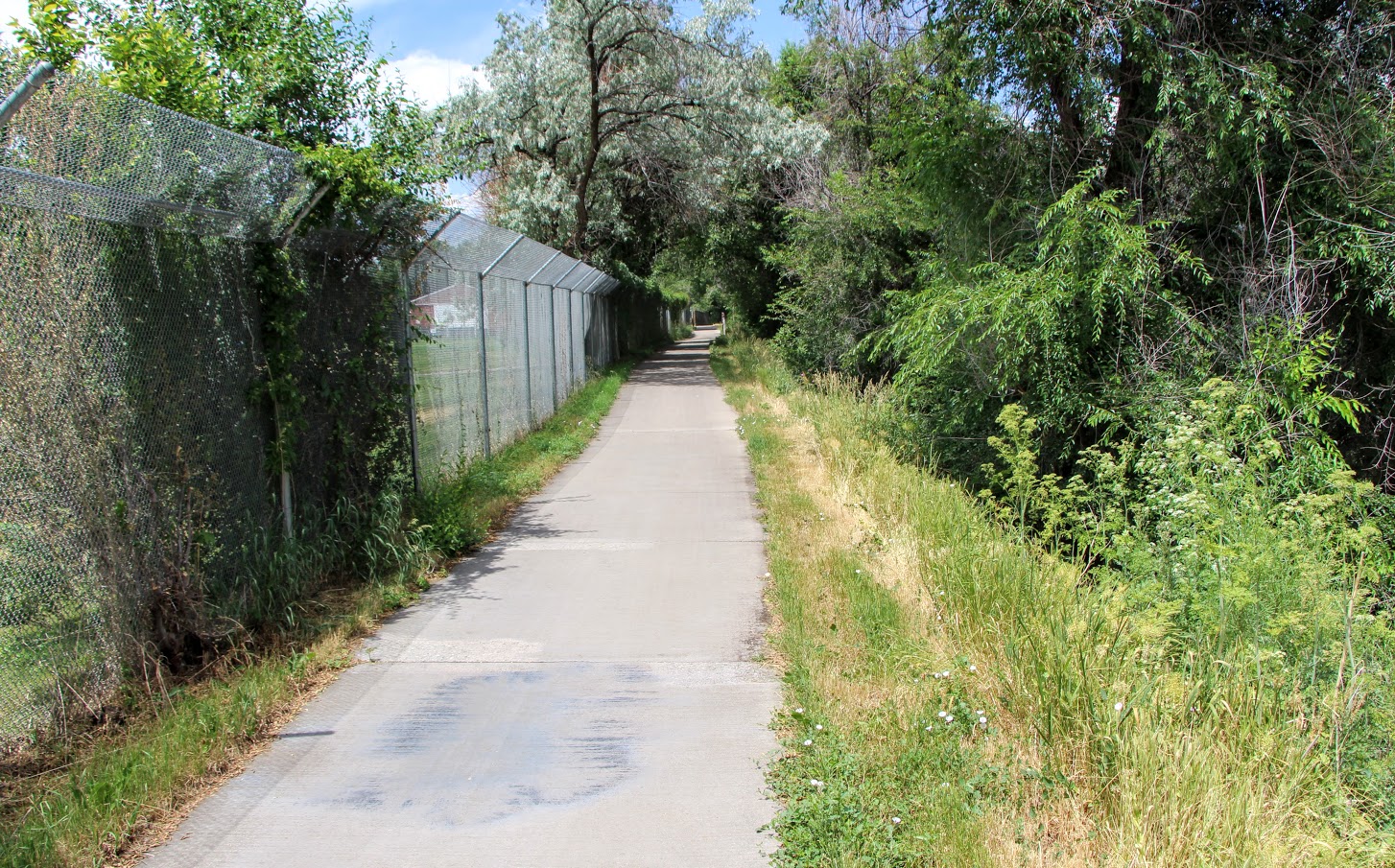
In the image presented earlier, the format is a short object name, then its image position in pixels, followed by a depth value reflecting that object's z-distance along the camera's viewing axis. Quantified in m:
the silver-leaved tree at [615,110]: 21.72
